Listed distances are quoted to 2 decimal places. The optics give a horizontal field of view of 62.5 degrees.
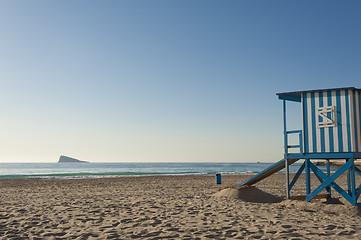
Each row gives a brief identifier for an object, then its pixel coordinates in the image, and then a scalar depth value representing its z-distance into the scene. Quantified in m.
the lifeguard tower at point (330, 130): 10.20
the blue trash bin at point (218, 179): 21.83
